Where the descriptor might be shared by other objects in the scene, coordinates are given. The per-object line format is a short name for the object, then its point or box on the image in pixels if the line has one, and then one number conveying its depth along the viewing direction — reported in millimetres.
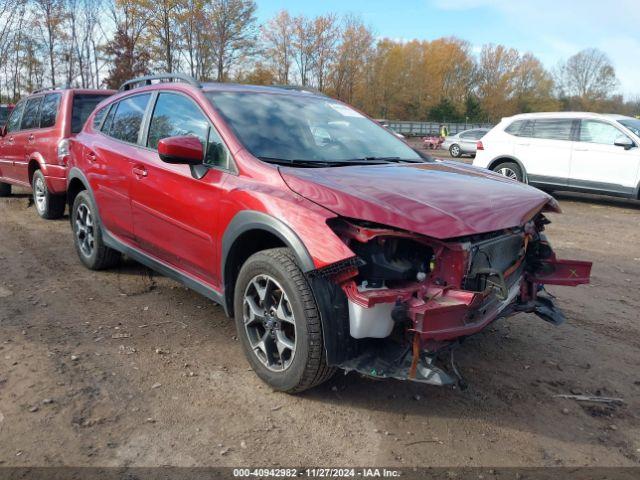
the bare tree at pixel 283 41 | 49906
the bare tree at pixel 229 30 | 36588
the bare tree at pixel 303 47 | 50344
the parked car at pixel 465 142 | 25562
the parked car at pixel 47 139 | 7469
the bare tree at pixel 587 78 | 85750
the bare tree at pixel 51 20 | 35938
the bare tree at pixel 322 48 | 50719
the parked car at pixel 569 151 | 9914
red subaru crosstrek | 2762
